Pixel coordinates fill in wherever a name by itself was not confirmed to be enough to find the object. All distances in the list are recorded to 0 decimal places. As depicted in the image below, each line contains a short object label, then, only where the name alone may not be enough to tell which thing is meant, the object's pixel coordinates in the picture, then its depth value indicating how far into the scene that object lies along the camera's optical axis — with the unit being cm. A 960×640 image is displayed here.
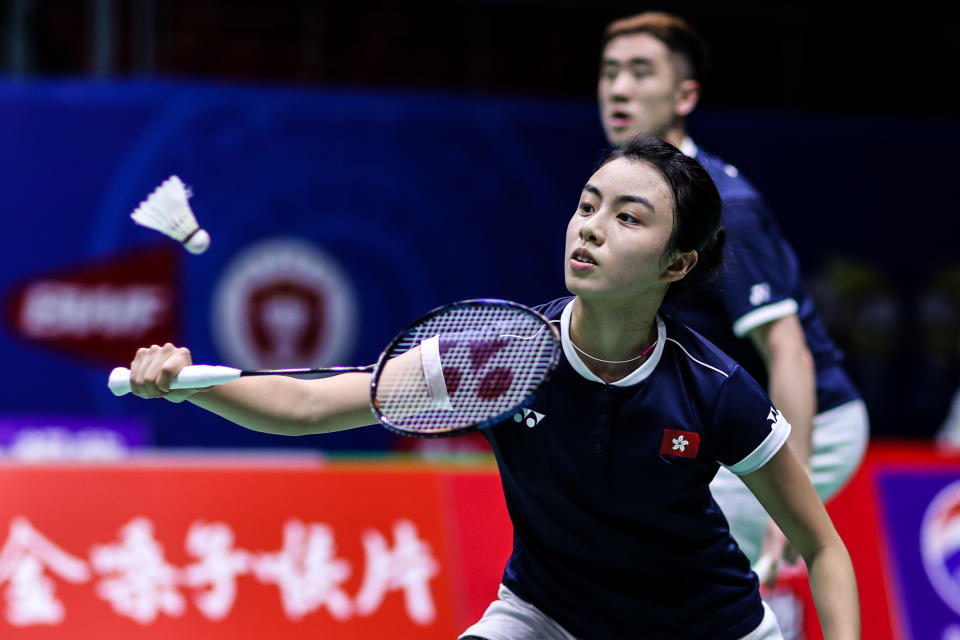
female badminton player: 485
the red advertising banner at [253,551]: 961
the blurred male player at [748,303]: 675
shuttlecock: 525
